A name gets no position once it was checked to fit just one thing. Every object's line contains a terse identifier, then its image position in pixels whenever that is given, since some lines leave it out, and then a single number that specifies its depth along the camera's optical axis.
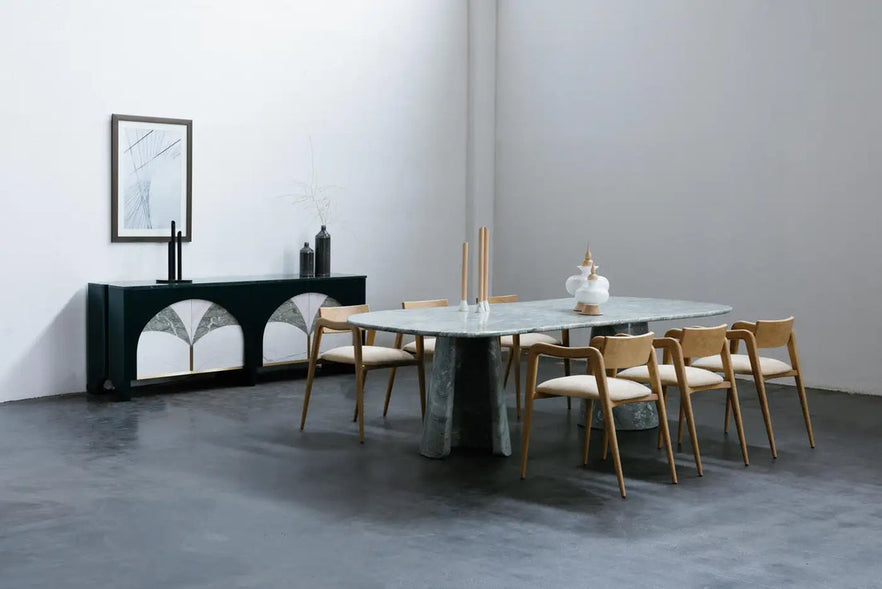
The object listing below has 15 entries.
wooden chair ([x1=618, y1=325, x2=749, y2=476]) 5.00
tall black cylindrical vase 8.10
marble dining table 5.15
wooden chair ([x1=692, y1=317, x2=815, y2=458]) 5.43
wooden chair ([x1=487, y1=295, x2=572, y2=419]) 6.50
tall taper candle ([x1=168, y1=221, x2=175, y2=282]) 7.11
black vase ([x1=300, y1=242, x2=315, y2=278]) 8.02
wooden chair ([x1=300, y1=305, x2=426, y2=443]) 5.66
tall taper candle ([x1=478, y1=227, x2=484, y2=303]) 5.54
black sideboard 6.80
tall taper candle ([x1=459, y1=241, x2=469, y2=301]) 5.53
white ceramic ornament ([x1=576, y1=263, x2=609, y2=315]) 5.68
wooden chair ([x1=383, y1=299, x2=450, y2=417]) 6.30
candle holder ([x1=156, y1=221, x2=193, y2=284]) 7.12
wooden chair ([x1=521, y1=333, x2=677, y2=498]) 4.66
